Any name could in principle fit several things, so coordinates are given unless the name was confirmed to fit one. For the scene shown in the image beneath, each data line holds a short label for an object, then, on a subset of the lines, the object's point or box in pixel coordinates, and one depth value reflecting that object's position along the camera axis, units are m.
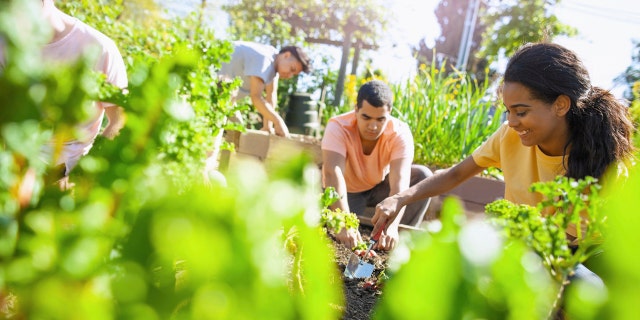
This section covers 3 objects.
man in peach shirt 3.28
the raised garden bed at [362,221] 2.18
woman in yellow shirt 2.18
